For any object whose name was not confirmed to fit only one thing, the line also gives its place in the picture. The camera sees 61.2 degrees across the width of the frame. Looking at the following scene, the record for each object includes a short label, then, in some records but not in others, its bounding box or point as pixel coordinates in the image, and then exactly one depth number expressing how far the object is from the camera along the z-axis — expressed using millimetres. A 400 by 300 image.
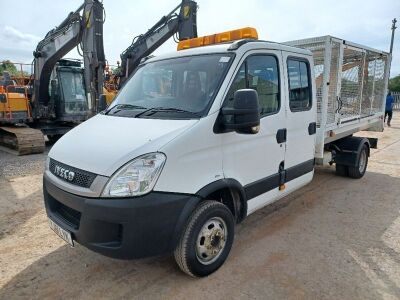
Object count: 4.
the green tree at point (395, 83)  53256
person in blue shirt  17969
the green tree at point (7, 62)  12320
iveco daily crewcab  2736
